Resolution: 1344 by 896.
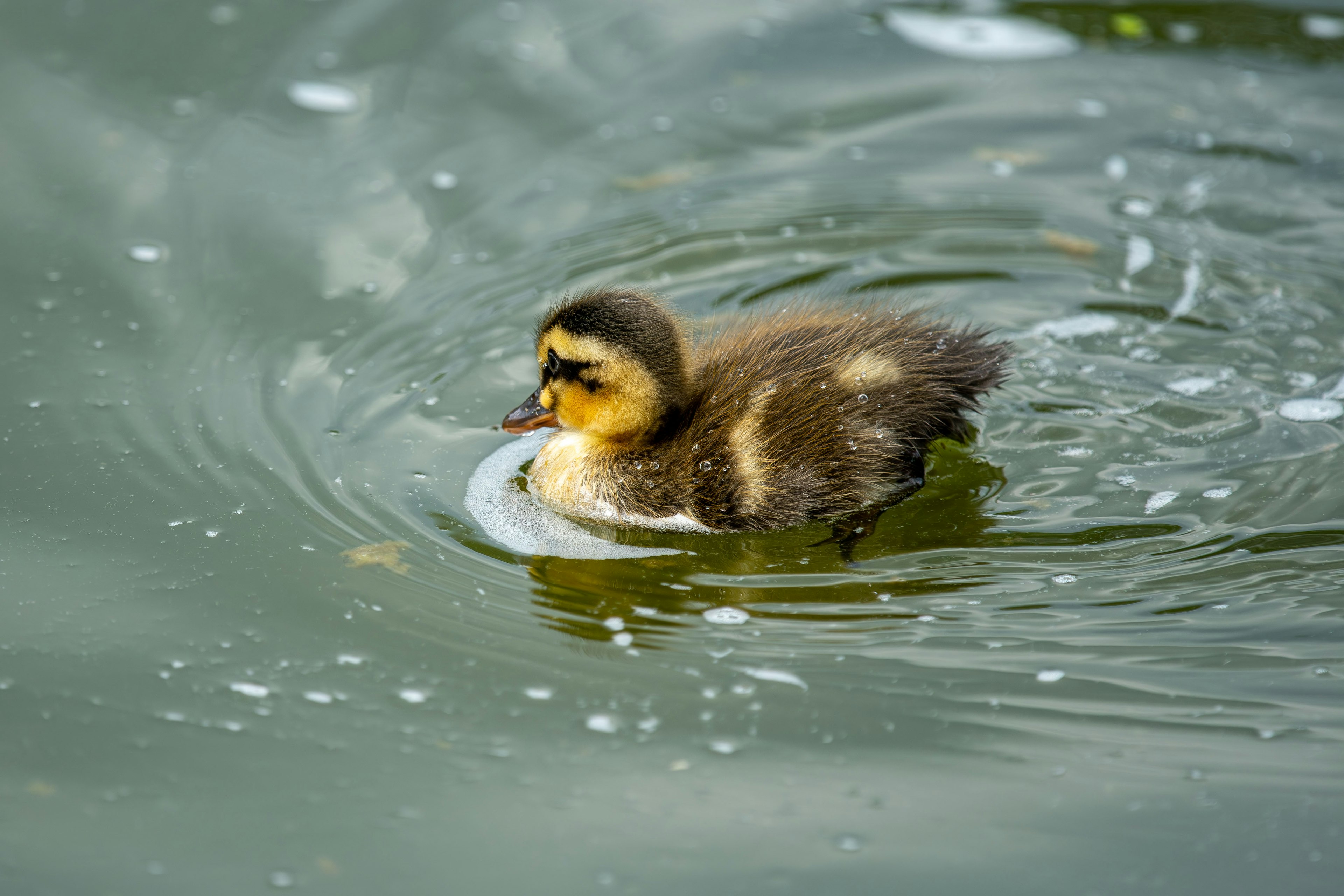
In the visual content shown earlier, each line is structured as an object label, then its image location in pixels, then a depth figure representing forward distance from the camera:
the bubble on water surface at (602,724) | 6.25
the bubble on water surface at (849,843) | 5.59
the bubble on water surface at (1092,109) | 13.02
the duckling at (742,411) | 7.79
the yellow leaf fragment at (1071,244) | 11.00
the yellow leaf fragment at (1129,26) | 14.41
